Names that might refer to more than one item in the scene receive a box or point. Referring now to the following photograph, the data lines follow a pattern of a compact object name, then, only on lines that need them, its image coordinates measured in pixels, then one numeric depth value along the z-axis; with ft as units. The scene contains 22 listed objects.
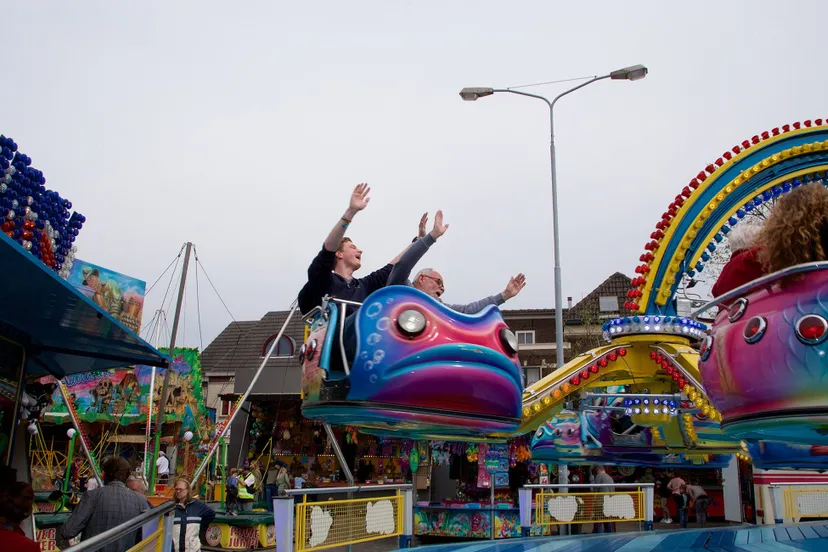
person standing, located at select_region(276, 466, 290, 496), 57.00
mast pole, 36.26
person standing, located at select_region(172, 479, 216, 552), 25.16
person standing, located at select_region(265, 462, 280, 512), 57.88
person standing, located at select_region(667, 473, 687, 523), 54.33
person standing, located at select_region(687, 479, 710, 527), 55.57
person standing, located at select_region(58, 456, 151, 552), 16.61
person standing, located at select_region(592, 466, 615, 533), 39.60
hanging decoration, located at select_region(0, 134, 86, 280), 14.90
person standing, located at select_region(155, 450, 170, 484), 67.21
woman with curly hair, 12.35
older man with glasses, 16.80
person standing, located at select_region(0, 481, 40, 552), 11.68
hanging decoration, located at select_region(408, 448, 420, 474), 41.30
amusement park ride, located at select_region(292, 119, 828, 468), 11.80
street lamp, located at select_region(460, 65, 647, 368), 46.52
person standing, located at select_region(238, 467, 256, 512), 51.55
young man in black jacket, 15.55
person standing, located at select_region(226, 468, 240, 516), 53.93
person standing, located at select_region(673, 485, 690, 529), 52.90
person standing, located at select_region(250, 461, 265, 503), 59.76
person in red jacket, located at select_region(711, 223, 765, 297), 13.71
